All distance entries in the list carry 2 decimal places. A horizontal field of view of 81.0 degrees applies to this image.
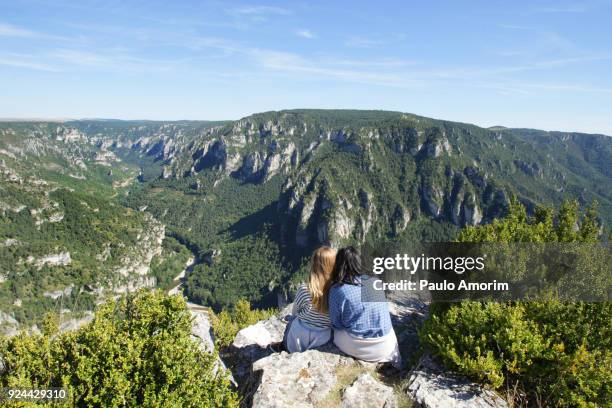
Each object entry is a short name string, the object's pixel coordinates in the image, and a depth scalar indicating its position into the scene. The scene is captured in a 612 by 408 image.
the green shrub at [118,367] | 6.52
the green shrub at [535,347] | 7.68
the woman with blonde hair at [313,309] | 9.05
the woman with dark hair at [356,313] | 8.74
